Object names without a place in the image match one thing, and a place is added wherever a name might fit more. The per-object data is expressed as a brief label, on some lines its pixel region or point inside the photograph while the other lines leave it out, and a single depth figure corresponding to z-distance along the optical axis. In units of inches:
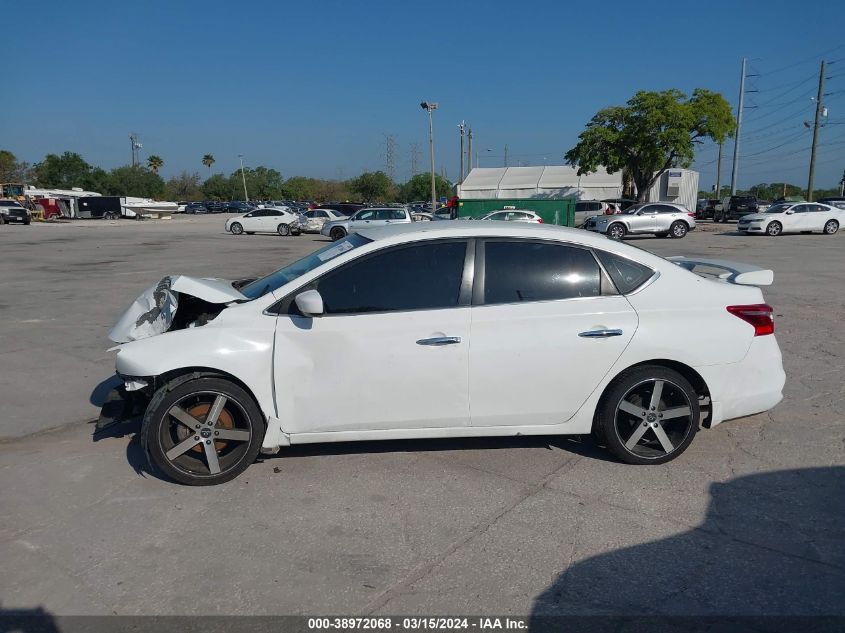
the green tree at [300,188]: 4825.3
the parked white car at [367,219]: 1114.7
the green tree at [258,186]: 4773.6
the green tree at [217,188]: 4753.9
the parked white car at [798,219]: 1111.6
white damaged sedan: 149.6
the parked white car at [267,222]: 1328.7
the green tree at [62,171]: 4001.0
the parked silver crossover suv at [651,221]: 1097.4
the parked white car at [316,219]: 1329.7
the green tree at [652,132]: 1505.9
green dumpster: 1062.4
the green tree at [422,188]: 3799.2
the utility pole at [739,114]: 1774.1
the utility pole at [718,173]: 2536.9
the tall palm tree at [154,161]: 4830.2
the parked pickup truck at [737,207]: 1684.3
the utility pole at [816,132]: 1811.0
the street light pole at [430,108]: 1834.4
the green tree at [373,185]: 3688.5
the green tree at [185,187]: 4757.6
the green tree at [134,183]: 3978.8
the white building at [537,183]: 2364.7
